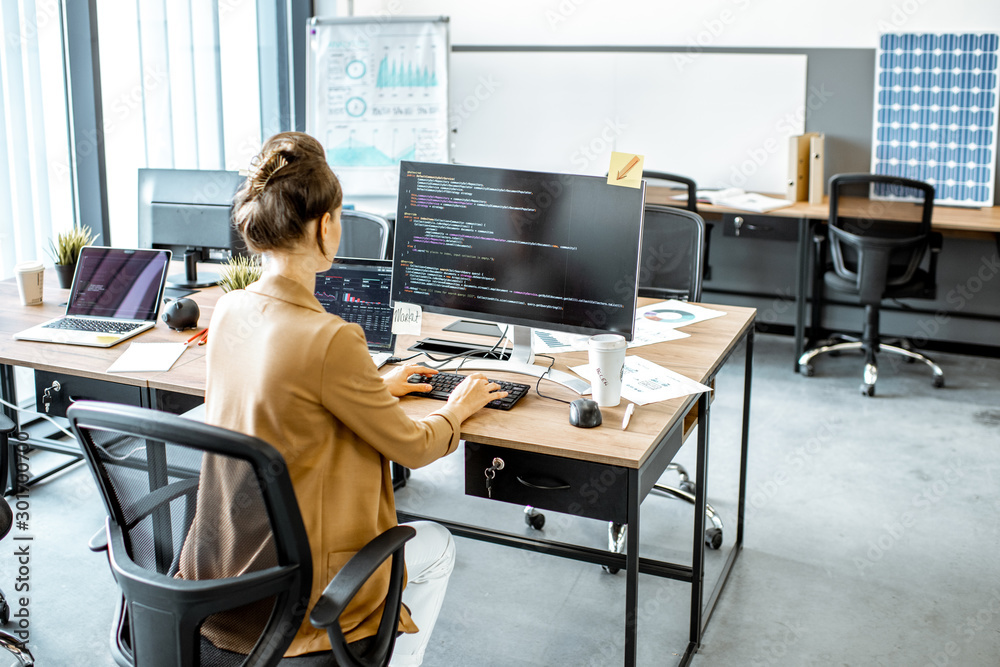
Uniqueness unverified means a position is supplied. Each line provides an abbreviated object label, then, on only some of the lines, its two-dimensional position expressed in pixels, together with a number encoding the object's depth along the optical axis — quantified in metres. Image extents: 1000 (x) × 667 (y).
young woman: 1.46
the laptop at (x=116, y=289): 2.63
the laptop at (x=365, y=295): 2.34
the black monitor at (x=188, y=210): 2.95
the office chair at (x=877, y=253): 4.08
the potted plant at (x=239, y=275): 2.68
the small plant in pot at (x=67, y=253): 3.02
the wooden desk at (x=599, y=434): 1.80
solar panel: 4.47
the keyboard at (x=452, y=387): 2.01
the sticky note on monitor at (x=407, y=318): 2.31
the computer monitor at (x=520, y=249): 2.09
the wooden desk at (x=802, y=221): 4.33
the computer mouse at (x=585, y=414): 1.88
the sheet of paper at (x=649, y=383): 2.06
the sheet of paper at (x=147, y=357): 2.26
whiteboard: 4.87
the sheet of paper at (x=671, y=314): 2.64
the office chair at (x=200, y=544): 1.30
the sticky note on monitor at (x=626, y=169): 2.04
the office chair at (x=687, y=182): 4.18
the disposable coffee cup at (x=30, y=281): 2.83
